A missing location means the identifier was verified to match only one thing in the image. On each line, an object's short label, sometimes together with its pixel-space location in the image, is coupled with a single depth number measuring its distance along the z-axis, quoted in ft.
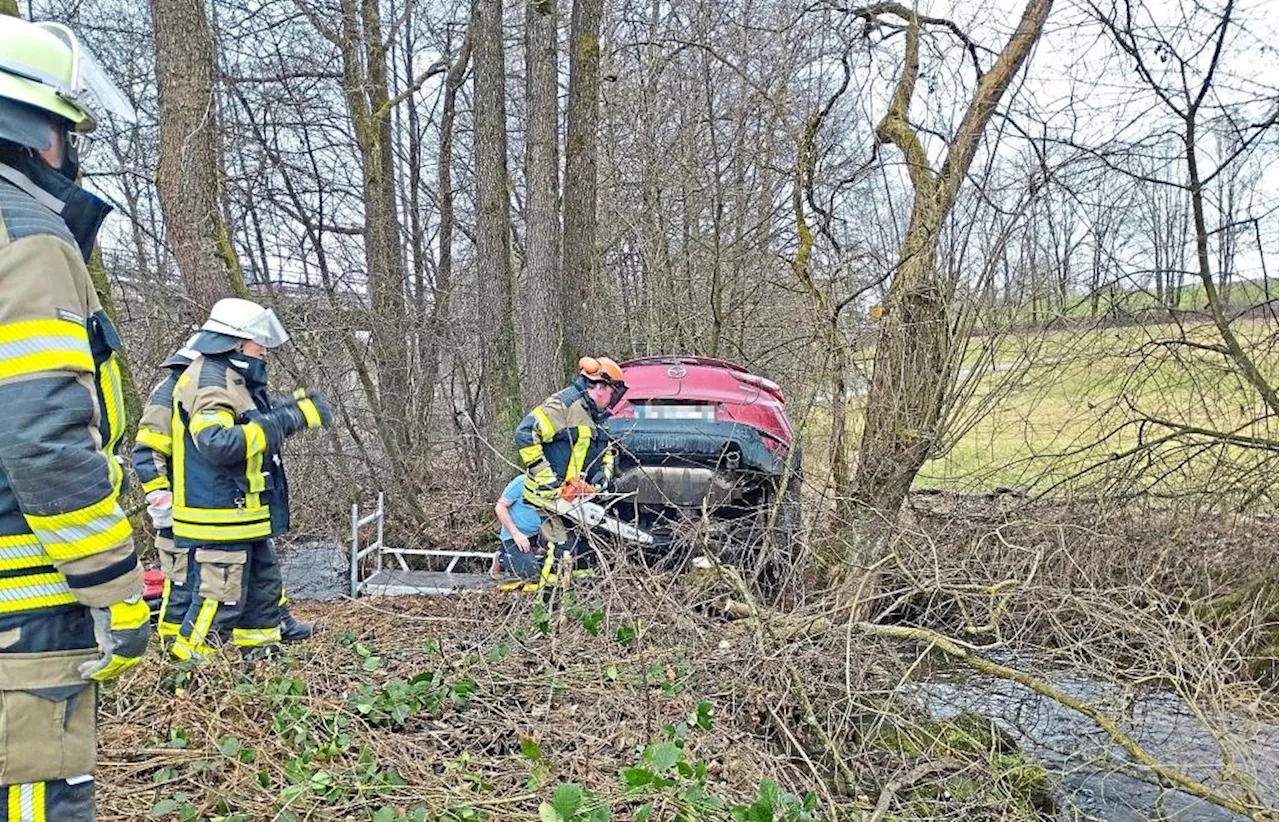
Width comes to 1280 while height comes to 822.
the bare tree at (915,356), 19.83
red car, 18.43
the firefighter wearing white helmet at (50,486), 7.54
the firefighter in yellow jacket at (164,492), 16.63
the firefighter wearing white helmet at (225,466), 15.14
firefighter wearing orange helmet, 20.48
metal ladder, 24.82
